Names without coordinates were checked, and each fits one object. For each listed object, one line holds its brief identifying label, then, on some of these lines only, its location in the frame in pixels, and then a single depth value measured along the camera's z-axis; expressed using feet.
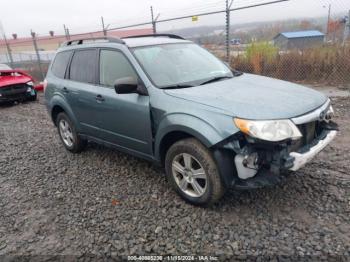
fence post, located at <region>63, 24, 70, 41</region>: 42.06
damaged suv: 8.69
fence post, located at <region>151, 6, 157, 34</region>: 31.23
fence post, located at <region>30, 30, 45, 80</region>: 42.52
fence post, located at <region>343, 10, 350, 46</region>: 26.78
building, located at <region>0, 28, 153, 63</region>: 46.10
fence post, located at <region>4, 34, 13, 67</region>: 54.82
